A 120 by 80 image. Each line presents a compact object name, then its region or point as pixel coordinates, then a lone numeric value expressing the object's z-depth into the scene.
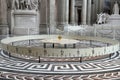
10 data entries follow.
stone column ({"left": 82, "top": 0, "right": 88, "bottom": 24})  19.23
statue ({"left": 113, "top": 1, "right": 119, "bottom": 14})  21.79
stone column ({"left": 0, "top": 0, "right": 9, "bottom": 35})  11.31
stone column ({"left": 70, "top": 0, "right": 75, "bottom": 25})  19.42
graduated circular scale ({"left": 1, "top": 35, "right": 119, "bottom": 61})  5.15
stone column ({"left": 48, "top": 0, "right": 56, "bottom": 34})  13.13
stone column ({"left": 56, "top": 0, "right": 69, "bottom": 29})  16.38
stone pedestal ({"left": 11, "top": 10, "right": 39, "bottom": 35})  11.16
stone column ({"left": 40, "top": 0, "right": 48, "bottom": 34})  12.77
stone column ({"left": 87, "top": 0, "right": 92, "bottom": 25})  21.22
